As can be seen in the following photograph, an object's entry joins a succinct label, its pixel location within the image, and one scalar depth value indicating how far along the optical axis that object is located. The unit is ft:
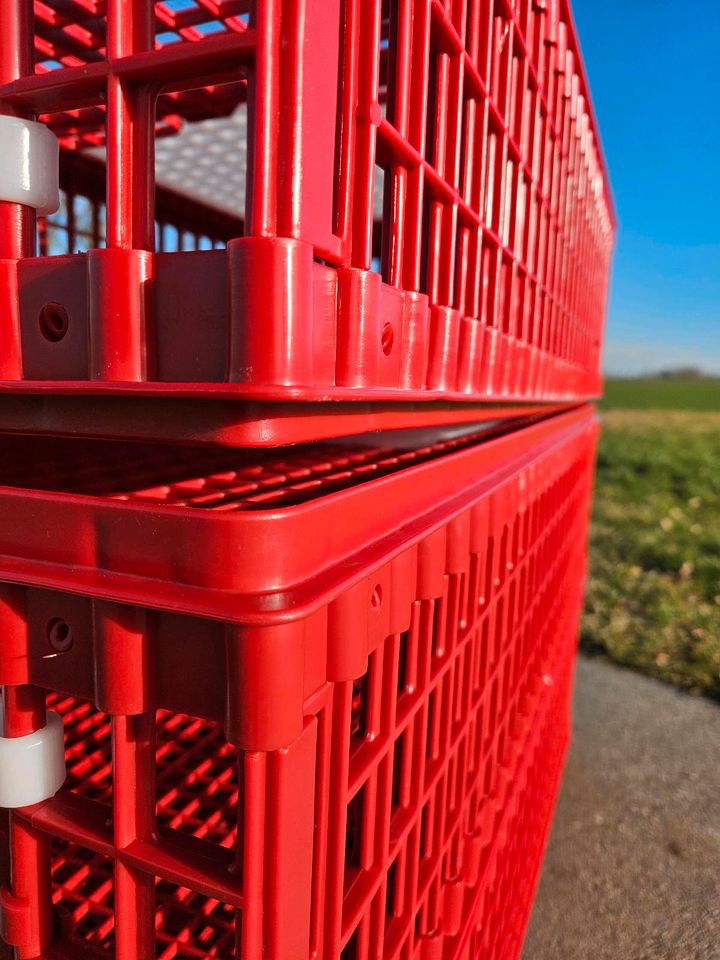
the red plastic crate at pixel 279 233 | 0.51
